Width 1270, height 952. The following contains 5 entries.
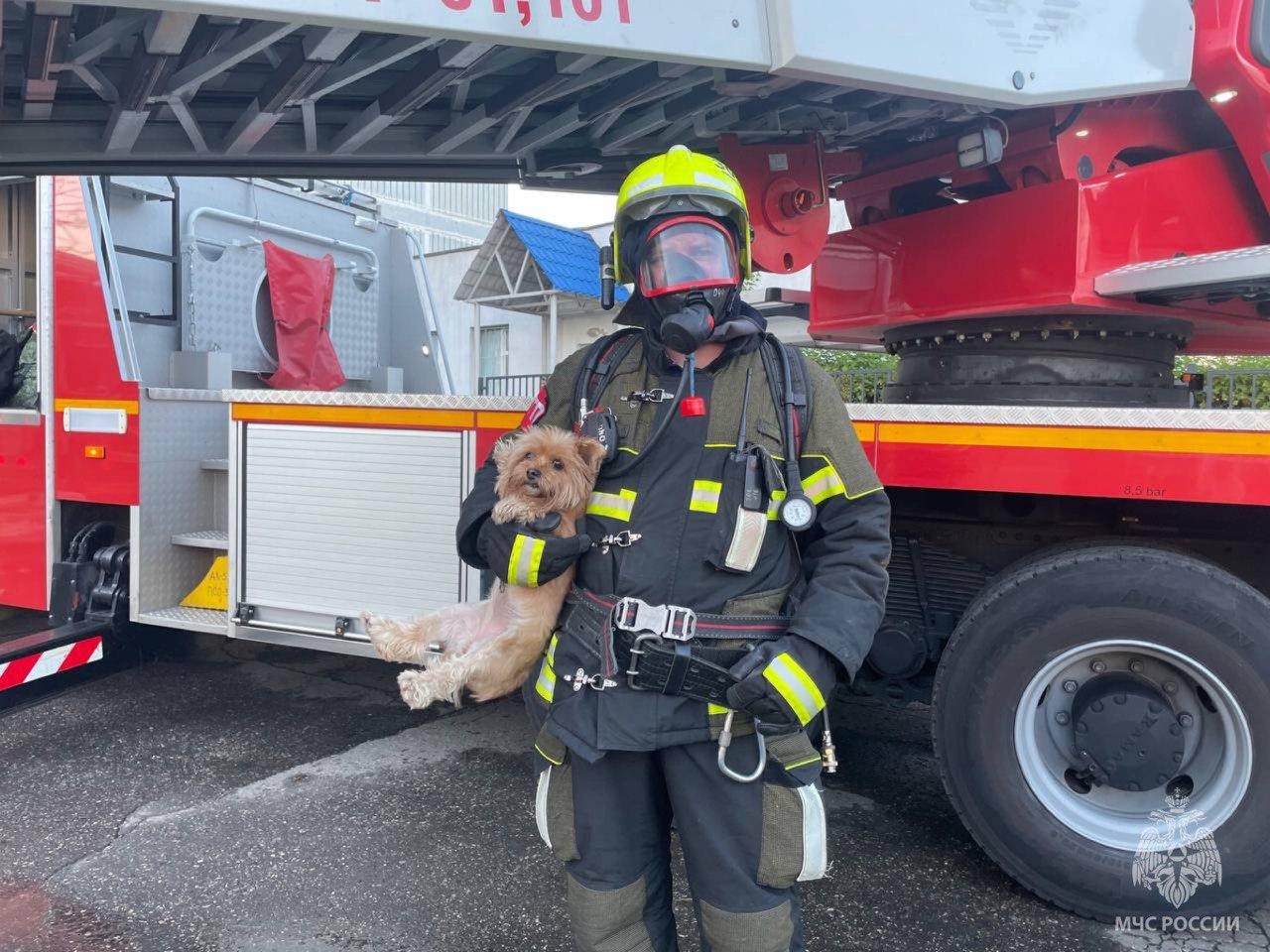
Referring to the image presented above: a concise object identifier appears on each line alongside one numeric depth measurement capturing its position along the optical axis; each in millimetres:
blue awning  13055
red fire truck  2357
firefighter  1753
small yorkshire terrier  1843
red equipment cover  5539
